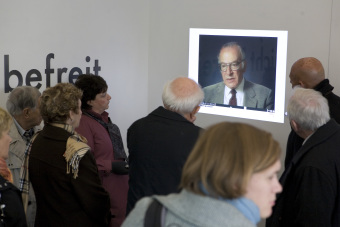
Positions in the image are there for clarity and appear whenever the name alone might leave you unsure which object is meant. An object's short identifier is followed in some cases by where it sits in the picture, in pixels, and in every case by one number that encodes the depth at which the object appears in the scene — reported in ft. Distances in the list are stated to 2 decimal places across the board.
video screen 17.61
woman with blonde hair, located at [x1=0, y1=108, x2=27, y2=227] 8.29
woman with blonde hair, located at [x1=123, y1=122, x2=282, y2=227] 4.63
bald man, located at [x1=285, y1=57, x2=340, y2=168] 13.25
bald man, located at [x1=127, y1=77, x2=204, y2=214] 9.41
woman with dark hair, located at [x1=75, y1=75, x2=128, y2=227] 13.41
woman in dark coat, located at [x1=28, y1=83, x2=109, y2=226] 10.00
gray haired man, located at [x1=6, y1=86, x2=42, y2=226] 12.34
